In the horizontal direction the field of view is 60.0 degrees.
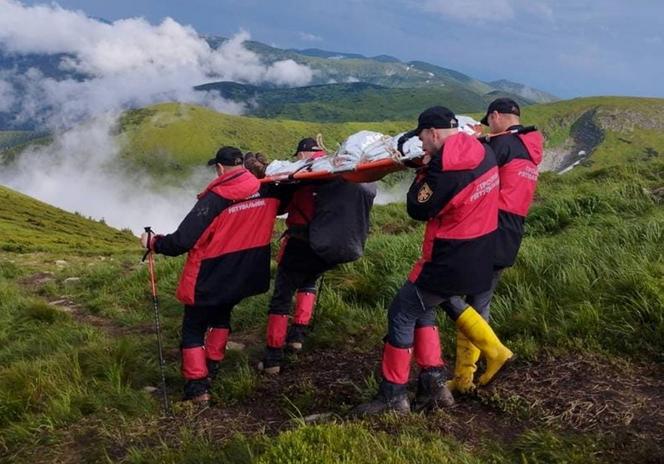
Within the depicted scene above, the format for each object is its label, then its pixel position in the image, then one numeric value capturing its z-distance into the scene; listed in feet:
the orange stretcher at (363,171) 17.71
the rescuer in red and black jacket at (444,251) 15.51
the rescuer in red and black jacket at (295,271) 22.71
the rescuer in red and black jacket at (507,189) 18.53
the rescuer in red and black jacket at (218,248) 20.07
